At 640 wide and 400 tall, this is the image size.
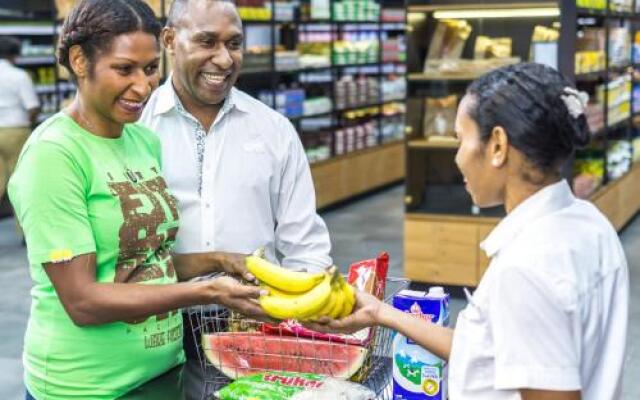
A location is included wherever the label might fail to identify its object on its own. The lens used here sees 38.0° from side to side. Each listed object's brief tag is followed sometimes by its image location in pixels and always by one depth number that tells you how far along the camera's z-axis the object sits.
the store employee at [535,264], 1.44
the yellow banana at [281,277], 1.83
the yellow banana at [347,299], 1.84
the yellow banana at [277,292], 1.86
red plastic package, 1.98
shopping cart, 1.99
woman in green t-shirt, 1.86
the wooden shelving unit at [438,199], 6.30
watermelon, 2.00
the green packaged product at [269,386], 1.89
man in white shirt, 2.49
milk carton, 1.90
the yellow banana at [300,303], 1.78
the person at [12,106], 8.02
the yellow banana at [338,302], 1.81
